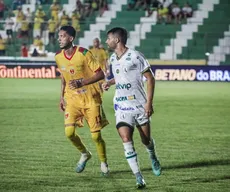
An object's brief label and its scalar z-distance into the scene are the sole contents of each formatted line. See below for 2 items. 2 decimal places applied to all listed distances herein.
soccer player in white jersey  17.09
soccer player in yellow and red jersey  18.76
